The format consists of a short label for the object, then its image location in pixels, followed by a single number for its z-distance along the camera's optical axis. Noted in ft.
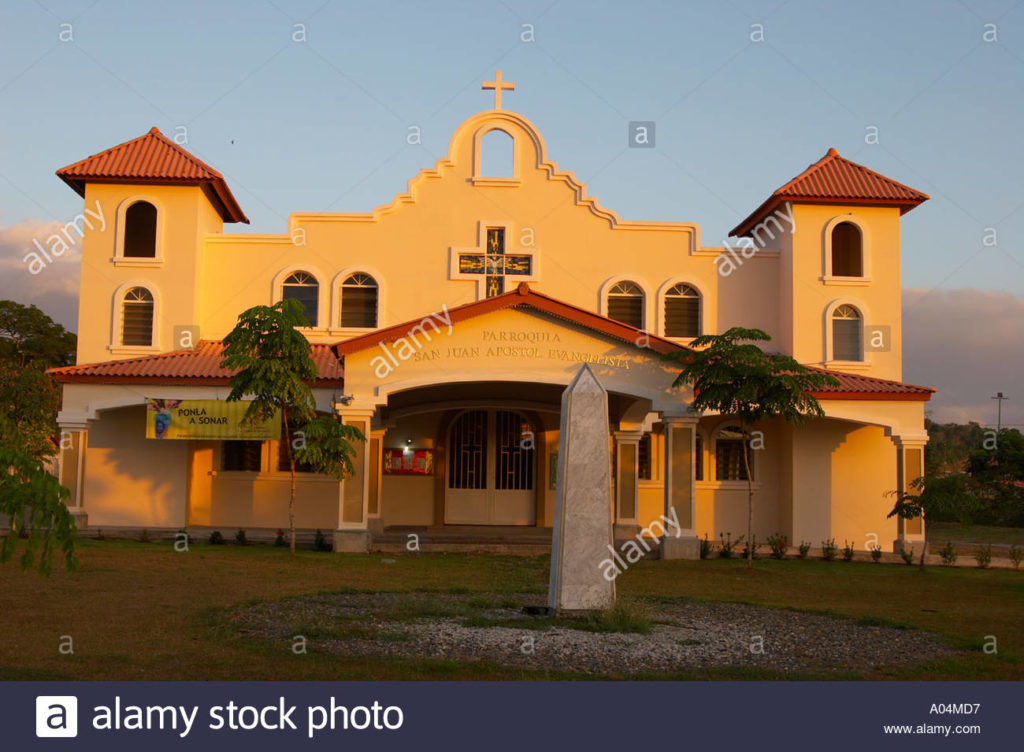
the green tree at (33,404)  90.74
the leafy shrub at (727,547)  65.91
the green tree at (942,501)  57.67
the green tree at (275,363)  56.29
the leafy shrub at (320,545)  64.39
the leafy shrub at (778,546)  67.26
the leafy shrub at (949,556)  65.57
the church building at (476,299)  72.95
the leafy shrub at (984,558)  64.85
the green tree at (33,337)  152.76
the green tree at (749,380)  56.39
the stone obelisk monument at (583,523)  34.32
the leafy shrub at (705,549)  64.64
